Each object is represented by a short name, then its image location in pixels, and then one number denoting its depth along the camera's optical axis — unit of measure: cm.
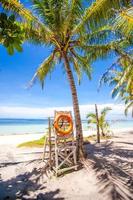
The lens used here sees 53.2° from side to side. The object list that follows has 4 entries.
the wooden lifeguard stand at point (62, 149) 505
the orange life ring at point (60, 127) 516
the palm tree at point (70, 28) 487
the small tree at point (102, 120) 1022
